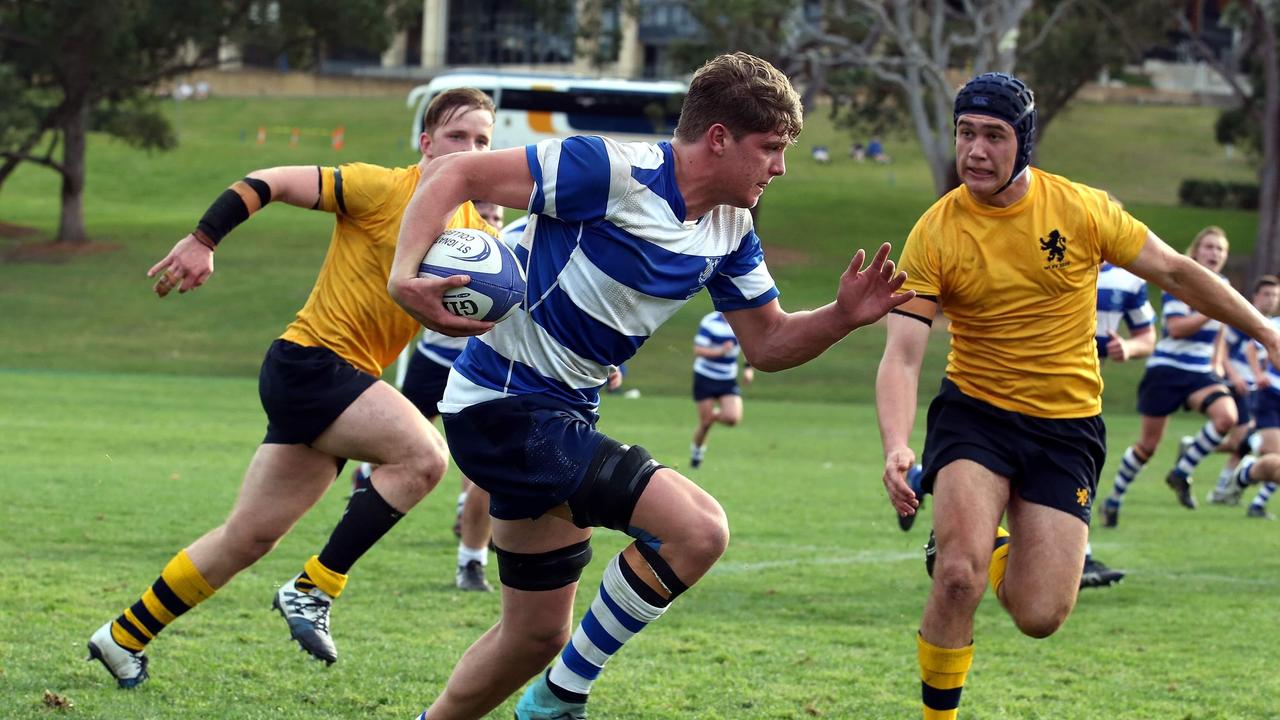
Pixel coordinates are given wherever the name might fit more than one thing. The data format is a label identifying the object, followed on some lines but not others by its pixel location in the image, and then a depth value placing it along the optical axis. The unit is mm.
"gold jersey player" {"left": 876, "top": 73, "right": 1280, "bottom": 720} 5570
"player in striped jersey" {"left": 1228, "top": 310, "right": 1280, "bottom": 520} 13562
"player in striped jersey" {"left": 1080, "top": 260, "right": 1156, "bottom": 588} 9969
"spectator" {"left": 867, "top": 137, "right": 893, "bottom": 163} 70825
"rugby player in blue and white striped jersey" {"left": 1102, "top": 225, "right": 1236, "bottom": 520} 12695
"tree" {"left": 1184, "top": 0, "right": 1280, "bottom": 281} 38312
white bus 51719
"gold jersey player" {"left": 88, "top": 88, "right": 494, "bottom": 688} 5902
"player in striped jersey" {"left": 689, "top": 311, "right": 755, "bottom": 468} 17281
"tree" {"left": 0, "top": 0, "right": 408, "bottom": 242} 38438
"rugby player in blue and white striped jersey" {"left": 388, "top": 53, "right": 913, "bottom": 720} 4484
